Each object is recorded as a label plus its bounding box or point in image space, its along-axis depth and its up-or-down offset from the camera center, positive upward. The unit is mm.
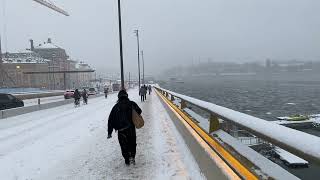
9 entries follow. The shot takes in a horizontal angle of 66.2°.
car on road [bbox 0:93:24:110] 19071 -1837
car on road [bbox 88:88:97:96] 43190 -2489
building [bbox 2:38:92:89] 76218 +4261
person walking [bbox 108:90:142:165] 4847 -932
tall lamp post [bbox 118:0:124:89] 18327 +2757
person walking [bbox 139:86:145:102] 23190 -1504
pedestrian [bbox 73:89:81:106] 20841 -1753
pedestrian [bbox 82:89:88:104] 22736 -1734
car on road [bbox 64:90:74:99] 33496 -2320
